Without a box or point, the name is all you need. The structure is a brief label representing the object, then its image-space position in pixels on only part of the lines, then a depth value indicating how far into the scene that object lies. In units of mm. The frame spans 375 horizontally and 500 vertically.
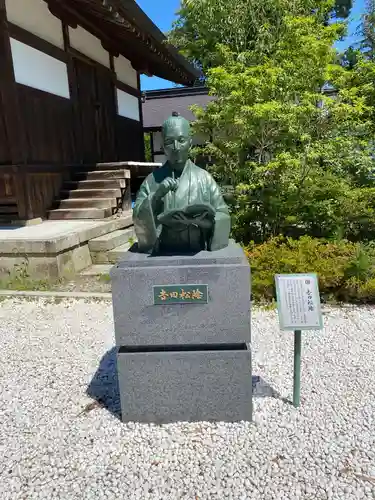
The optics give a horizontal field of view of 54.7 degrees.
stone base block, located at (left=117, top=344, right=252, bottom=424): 2219
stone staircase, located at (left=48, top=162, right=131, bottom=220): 6487
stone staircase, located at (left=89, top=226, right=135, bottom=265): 5512
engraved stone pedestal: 2090
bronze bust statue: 2023
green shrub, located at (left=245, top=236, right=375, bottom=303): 4055
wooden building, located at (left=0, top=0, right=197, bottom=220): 5680
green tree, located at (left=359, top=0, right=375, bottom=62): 6480
